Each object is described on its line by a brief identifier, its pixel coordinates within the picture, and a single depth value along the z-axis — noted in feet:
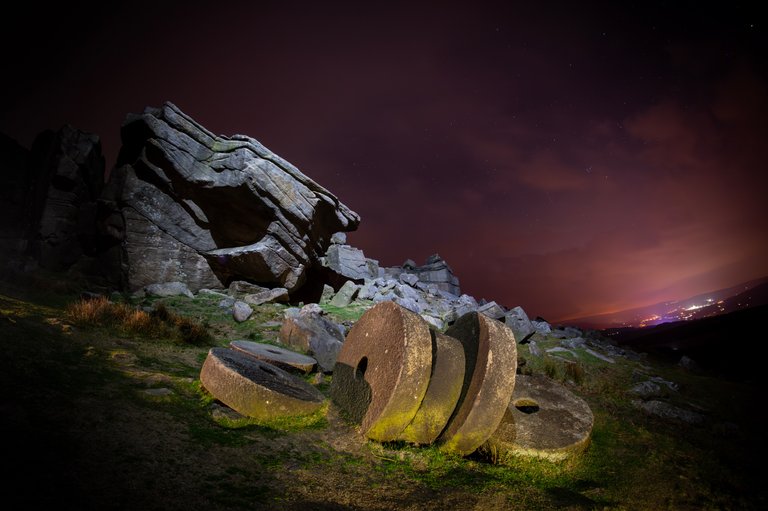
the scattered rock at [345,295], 59.35
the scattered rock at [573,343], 51.21
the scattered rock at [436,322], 52.16
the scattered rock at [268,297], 45.47
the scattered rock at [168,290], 41.41
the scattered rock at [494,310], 53.82
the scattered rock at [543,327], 62.16
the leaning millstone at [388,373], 13.05
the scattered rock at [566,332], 61.22
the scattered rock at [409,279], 92.07
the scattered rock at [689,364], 47.53
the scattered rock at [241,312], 34.91
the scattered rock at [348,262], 77.55
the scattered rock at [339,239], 90.83
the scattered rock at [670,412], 21.93
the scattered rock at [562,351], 45.39
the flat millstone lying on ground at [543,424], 14.65
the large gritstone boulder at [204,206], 45.57
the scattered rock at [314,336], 26.86
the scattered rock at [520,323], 50.47
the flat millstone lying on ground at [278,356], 21.68
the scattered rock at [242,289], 48.32
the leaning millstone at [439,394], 14.01
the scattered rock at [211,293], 45.03
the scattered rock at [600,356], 44.57
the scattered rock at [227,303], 38.88
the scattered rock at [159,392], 13.71
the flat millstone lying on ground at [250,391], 14.24
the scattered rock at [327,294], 63.57
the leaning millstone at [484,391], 13.78
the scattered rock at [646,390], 28.08
